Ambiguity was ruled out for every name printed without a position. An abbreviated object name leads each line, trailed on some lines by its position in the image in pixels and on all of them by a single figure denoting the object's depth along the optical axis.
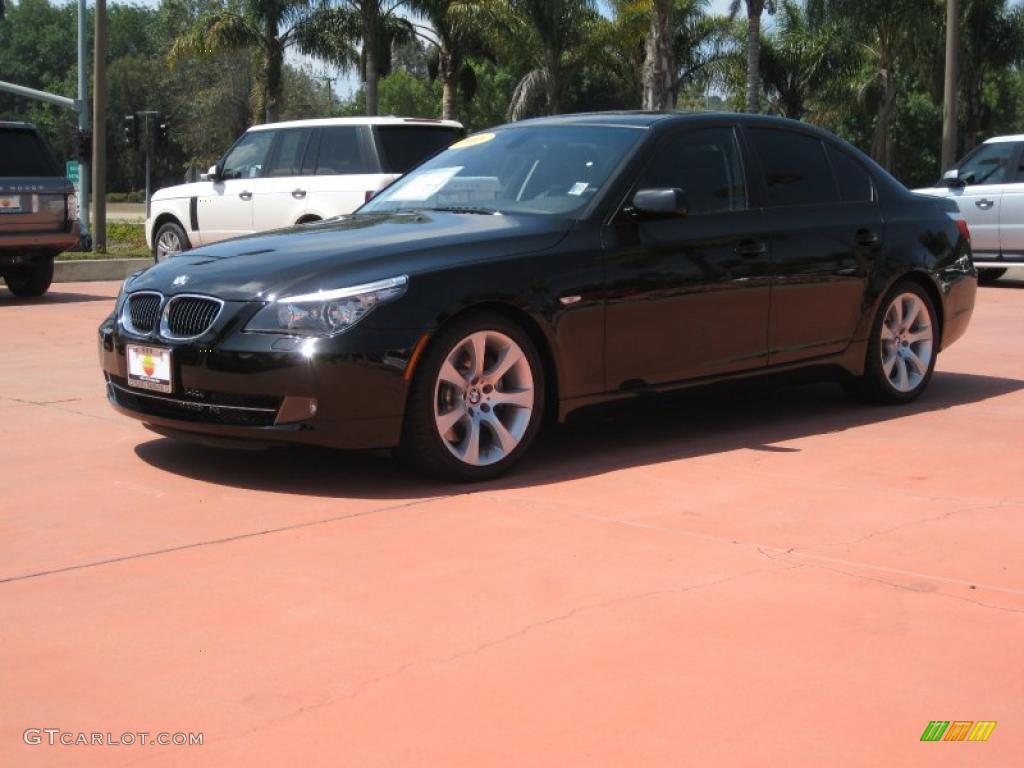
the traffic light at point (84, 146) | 28.16
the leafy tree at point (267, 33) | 39.28
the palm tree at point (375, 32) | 38.25
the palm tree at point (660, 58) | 32.22
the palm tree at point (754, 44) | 34.33
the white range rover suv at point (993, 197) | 17.45
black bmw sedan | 6.02
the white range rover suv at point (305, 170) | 15.09
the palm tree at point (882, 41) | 37.44
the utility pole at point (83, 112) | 30.14
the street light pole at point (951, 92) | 29.12
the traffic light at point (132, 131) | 29.92
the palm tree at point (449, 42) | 38.97
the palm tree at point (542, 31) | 39.12
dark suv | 14.69
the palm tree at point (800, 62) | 47.06
